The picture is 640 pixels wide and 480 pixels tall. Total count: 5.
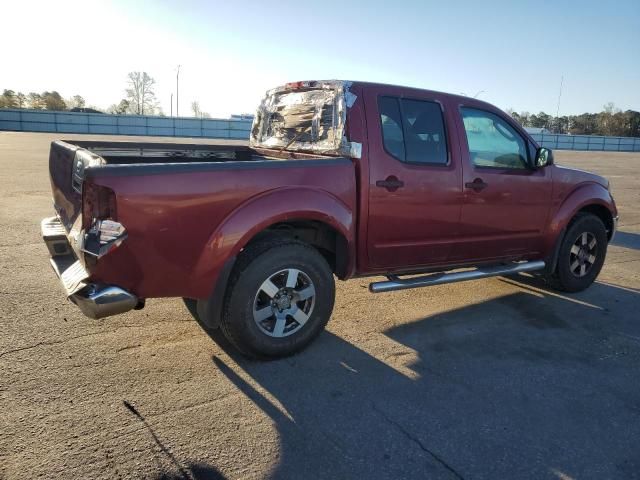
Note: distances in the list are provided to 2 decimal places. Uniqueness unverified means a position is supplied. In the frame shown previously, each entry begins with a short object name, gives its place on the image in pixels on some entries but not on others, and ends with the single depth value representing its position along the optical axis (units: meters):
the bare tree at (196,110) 106.88
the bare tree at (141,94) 93.94
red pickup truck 3.11
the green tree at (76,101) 85.06
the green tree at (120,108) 81.25
